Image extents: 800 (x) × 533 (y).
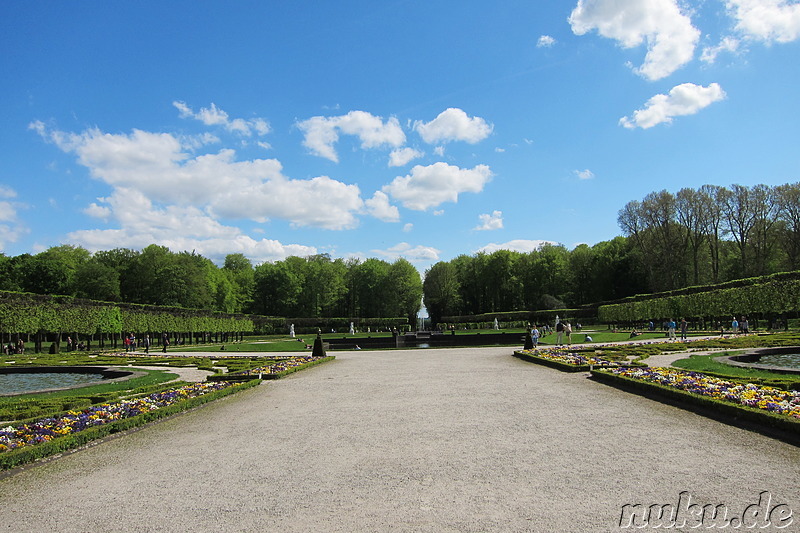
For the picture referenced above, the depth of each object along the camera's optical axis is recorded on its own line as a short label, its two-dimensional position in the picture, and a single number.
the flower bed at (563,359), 16.19
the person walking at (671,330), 30.12
